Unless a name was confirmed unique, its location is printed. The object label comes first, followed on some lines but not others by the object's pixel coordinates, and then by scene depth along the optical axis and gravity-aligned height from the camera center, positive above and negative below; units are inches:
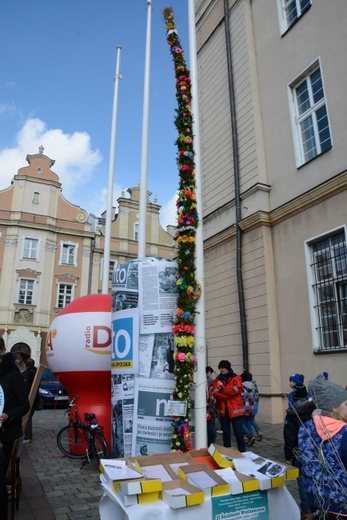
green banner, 105.4 -34.9
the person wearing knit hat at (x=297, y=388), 206.8 -9.6
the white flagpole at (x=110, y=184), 471.8 +216.5
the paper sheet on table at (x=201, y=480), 107.5 -29.0
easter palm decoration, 217.3 +61.2
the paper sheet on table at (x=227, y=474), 113.3 -28.9
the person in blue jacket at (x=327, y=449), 97.8 -19.2
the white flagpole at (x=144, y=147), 368.8 +206.8
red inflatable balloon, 289.6 +8.1
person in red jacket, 277.6 -22.4
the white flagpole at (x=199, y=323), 214.0 +23.9
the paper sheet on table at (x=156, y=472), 115.5 -28.8
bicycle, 270.8 -48.0
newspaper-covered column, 225.1 +7.3
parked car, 675.4 -41.1
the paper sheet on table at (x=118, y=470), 110.0 -27.6
